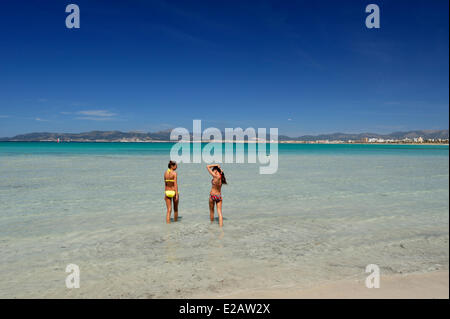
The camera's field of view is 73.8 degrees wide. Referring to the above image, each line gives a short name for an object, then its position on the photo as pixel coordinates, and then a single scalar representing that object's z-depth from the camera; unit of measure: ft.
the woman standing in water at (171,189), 31.45
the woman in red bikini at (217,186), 31.07
